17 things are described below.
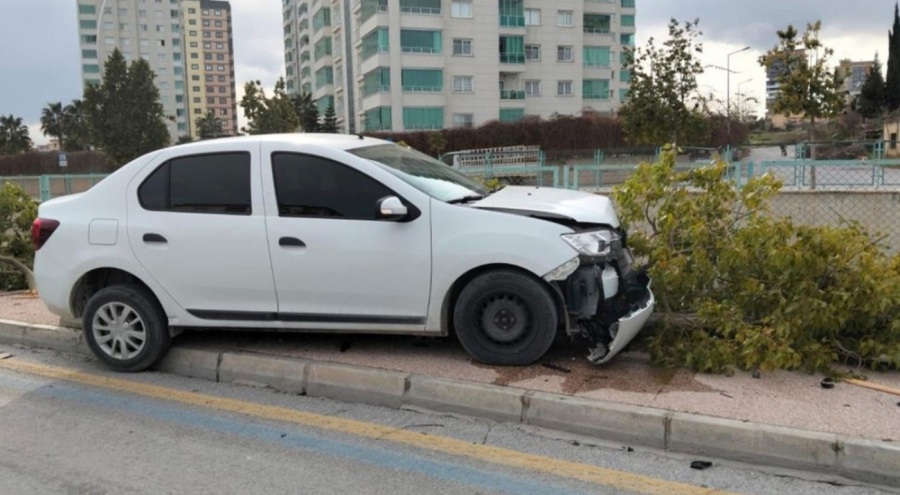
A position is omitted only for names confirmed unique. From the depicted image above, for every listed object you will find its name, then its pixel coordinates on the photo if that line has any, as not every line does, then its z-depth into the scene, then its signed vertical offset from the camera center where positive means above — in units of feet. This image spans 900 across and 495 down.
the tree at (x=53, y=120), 361.71 +35.11
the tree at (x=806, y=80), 69.51 +9.29
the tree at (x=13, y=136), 318.24 +24.41
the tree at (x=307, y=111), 244.83 +25.83
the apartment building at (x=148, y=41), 398.62 +84.64
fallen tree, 15.26 -2.44
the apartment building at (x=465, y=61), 180.96 +33.45
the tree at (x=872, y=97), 206.08 +22.50
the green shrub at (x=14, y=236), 29.01 -1.98
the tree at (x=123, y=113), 212.43 +22.56
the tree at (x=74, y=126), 315.17 +29.28
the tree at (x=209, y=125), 369.05 +33.95
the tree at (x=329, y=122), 229.45 +19.86
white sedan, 15.24 -1.63
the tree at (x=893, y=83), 203.31 +25.88
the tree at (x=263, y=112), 163.12 +17.02
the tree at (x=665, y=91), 106.22 +13.07
